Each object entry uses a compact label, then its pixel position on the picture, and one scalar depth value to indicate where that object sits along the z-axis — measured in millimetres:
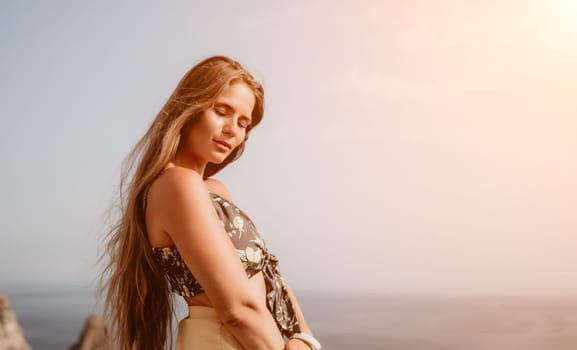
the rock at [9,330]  7366
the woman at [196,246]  1844
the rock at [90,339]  7445
